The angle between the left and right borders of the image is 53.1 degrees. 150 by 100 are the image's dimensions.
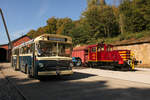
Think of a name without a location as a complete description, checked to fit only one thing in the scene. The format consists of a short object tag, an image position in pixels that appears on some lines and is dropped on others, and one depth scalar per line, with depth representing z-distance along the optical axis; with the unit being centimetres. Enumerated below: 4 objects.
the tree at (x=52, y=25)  6712
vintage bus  921
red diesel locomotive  1595
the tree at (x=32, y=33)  7239
